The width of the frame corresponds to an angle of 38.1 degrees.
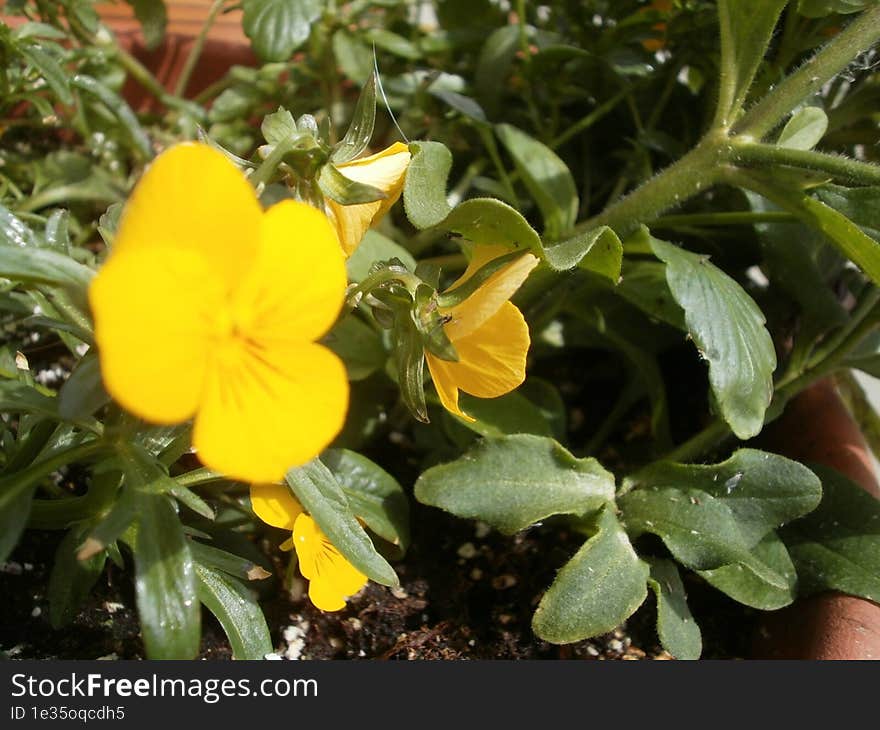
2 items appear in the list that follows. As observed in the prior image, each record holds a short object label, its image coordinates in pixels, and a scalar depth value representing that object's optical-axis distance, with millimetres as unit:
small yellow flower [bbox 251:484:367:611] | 218
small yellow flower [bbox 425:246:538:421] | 192
